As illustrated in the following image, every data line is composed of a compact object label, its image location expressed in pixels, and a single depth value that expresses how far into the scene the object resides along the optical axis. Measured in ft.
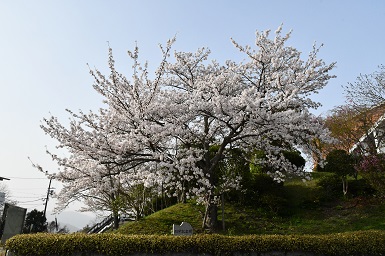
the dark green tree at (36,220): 114.52
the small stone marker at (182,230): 34.30
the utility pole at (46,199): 115.44
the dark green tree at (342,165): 52.42
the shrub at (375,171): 41.30
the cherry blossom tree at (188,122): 32.78
